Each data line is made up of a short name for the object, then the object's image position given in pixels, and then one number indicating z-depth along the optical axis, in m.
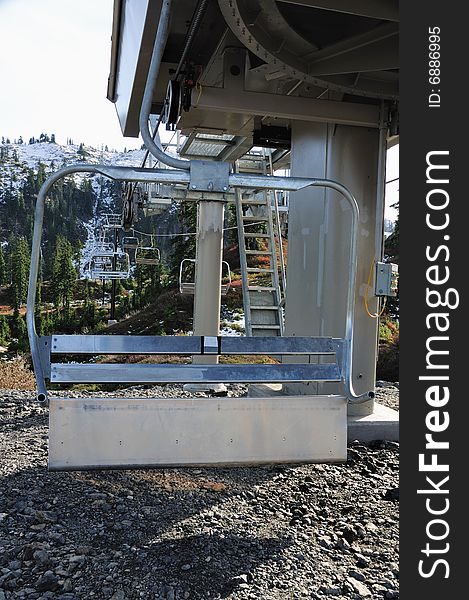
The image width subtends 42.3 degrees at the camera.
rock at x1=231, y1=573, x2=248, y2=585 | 2.97
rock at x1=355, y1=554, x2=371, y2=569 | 3.26
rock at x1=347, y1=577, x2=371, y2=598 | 2.91
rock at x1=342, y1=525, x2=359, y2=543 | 3.62
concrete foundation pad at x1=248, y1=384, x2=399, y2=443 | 5.55
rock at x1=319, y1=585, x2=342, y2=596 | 2.91
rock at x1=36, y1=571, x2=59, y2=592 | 2.83
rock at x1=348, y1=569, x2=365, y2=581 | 3.09
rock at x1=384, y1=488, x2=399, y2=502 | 4.29
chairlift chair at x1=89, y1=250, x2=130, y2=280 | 22.23
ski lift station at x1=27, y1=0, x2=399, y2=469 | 2.91
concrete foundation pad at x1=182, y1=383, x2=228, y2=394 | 7.92
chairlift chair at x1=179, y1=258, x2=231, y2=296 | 12.02
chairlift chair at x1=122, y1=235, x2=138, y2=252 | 16.73
